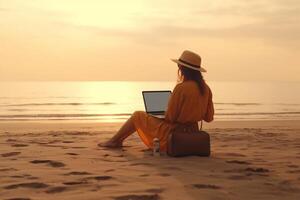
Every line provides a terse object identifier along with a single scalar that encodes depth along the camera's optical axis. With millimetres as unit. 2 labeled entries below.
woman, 6495
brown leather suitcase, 6533
